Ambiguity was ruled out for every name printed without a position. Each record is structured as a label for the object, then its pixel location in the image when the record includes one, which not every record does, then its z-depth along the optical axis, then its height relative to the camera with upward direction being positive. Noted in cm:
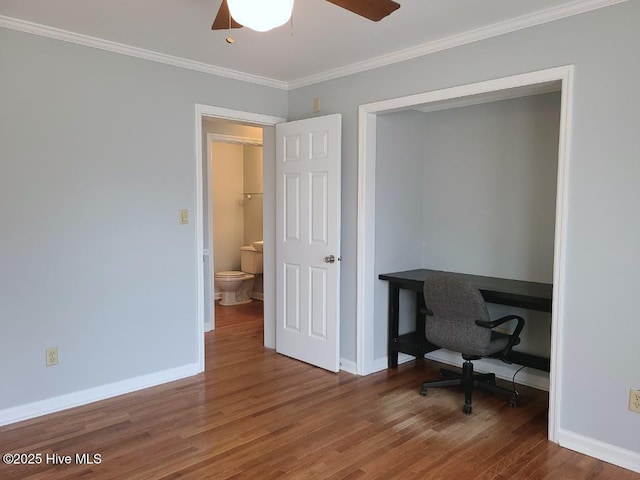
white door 380 -24
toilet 644 -93
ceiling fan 202 +86
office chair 308 -77
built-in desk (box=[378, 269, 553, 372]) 312 -59
